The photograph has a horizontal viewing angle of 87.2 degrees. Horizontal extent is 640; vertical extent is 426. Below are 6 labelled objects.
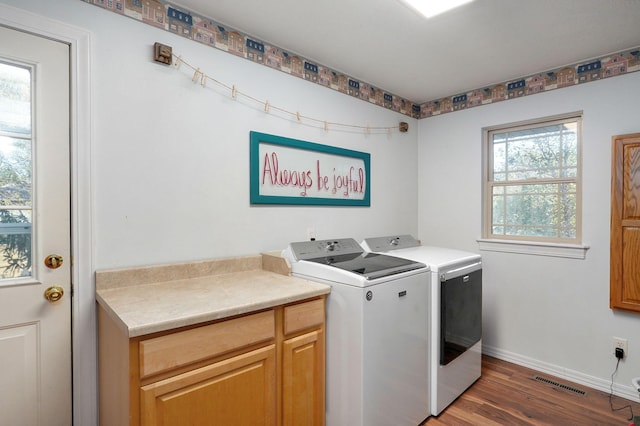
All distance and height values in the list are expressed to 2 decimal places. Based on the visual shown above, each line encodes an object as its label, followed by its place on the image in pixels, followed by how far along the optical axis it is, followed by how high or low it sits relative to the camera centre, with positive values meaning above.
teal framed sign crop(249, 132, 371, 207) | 2.19 +0.28
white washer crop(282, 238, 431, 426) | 1.68 -0.68
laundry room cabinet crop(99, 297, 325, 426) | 1.17 -0.65
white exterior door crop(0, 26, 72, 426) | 1.40 -0.09
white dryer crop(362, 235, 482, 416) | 2.10 -0.71
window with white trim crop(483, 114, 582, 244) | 2.62 +0.24
